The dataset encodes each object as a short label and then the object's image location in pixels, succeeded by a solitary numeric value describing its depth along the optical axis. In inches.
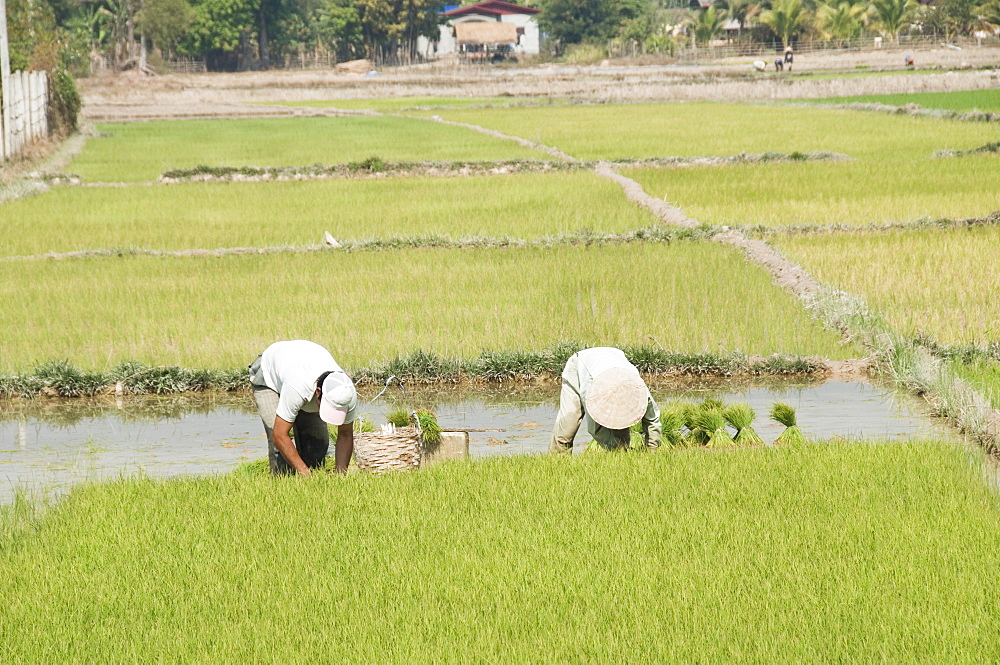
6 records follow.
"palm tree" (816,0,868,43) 4244.6
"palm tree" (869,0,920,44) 4177.2
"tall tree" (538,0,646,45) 4810.5
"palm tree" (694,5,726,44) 4613.7
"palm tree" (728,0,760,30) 4744.1
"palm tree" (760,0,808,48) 4146.2
